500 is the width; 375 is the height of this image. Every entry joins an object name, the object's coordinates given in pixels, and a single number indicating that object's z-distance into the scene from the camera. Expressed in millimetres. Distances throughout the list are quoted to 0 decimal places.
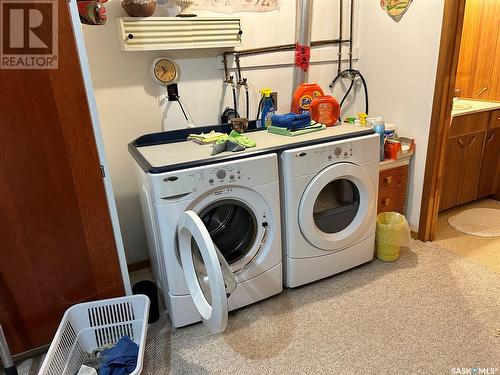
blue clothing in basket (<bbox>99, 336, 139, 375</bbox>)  1474
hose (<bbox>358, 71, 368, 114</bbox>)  2705
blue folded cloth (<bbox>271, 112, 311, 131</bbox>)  2039
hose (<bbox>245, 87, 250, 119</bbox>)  2378
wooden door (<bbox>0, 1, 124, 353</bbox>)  1331
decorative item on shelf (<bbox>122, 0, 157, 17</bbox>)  1850
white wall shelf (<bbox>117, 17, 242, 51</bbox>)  1870
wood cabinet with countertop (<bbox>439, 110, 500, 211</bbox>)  2641
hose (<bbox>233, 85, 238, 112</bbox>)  2359
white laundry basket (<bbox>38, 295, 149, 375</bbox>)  1511
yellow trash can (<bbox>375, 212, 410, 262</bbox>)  2211
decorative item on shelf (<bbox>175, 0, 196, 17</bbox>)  2018
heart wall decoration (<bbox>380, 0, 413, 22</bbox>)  2279
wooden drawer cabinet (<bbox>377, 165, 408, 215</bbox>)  2383
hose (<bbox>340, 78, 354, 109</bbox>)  2787
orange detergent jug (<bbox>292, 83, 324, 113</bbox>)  2326
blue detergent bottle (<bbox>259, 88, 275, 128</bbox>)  2238
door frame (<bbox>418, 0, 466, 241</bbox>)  2037
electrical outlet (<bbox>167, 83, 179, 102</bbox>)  2156
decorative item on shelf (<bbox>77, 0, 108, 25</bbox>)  1659
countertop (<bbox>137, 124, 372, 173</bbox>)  1611
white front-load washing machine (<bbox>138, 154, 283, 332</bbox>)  1461
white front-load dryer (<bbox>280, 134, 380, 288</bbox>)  1844
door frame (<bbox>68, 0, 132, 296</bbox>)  1332
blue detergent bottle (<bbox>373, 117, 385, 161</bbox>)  2342
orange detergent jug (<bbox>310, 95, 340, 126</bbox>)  2186
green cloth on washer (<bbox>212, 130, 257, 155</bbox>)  1706
